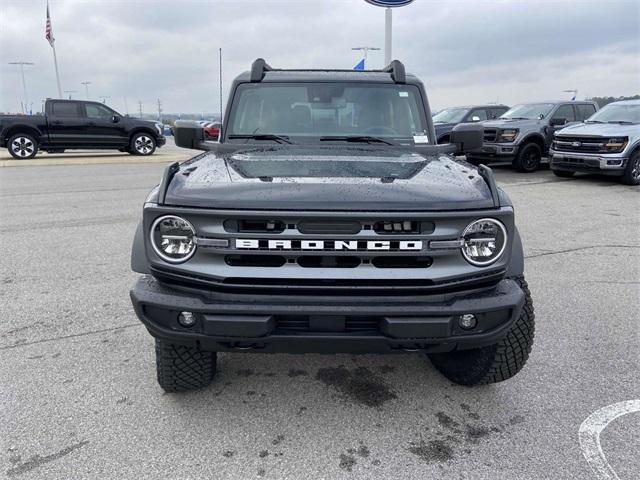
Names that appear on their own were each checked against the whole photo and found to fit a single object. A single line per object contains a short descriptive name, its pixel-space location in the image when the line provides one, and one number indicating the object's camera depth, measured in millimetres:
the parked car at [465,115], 13976
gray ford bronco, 2121
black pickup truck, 15273
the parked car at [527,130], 12266
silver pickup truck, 10250
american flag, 26844
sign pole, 15641
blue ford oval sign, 15398
